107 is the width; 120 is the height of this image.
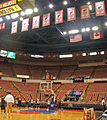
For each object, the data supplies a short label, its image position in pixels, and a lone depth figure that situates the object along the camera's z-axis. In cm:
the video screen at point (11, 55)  3065
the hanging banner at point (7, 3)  1113
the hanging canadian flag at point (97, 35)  1814
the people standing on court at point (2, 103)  1198
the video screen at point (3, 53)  2985
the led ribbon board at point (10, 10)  1159
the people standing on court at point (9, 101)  1017
